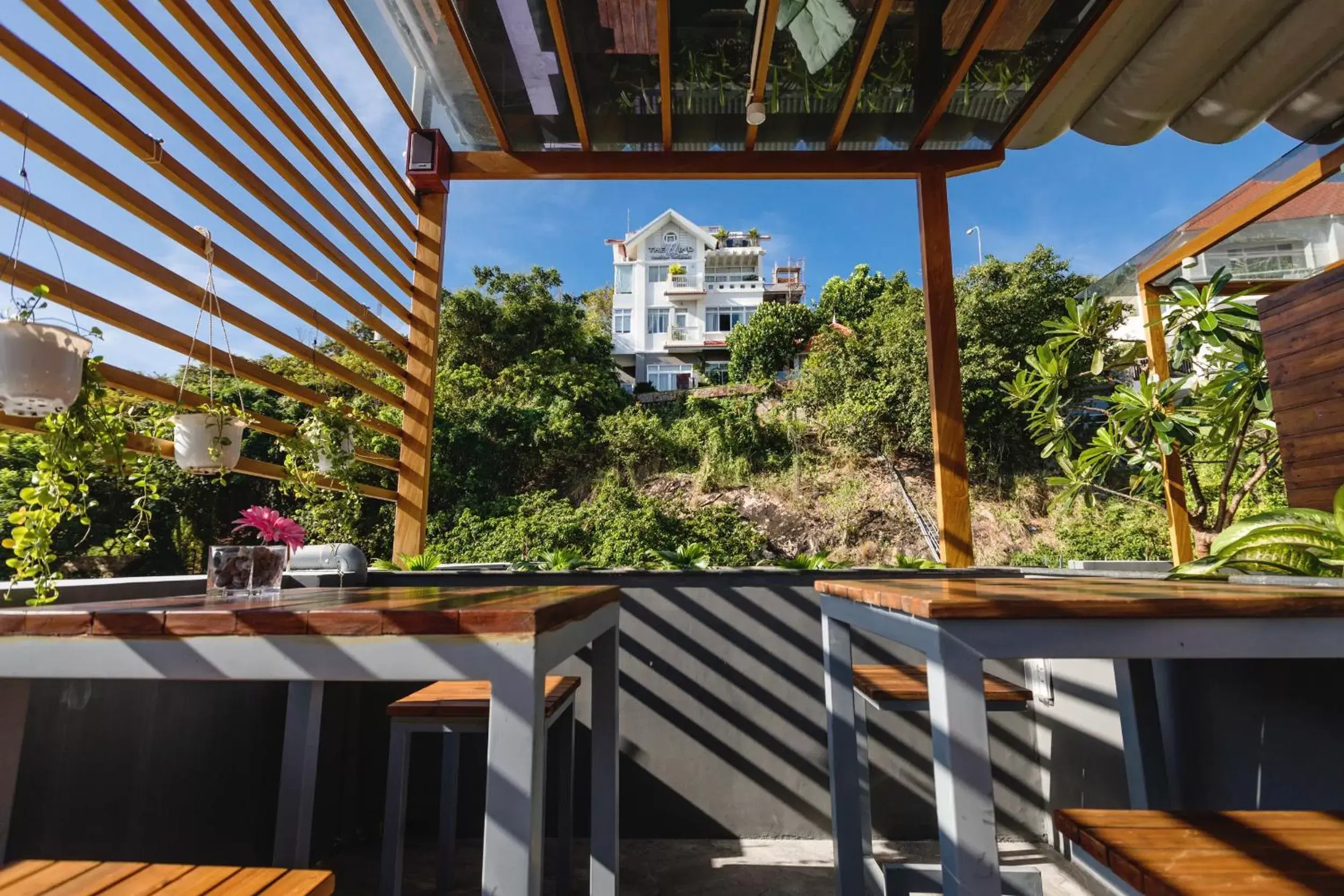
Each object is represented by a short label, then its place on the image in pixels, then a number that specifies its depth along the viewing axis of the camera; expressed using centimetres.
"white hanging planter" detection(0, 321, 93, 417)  94
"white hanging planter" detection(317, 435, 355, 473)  198
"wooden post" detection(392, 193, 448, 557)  312
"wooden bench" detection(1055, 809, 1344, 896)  73
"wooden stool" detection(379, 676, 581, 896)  163
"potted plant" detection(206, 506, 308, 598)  129
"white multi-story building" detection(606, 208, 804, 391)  2172
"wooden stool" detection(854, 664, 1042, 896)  157
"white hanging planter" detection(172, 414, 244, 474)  143
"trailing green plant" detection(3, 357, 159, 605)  95
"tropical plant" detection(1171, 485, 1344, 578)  161
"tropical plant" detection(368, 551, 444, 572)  261
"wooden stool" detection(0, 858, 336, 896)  79
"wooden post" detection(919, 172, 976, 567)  309
